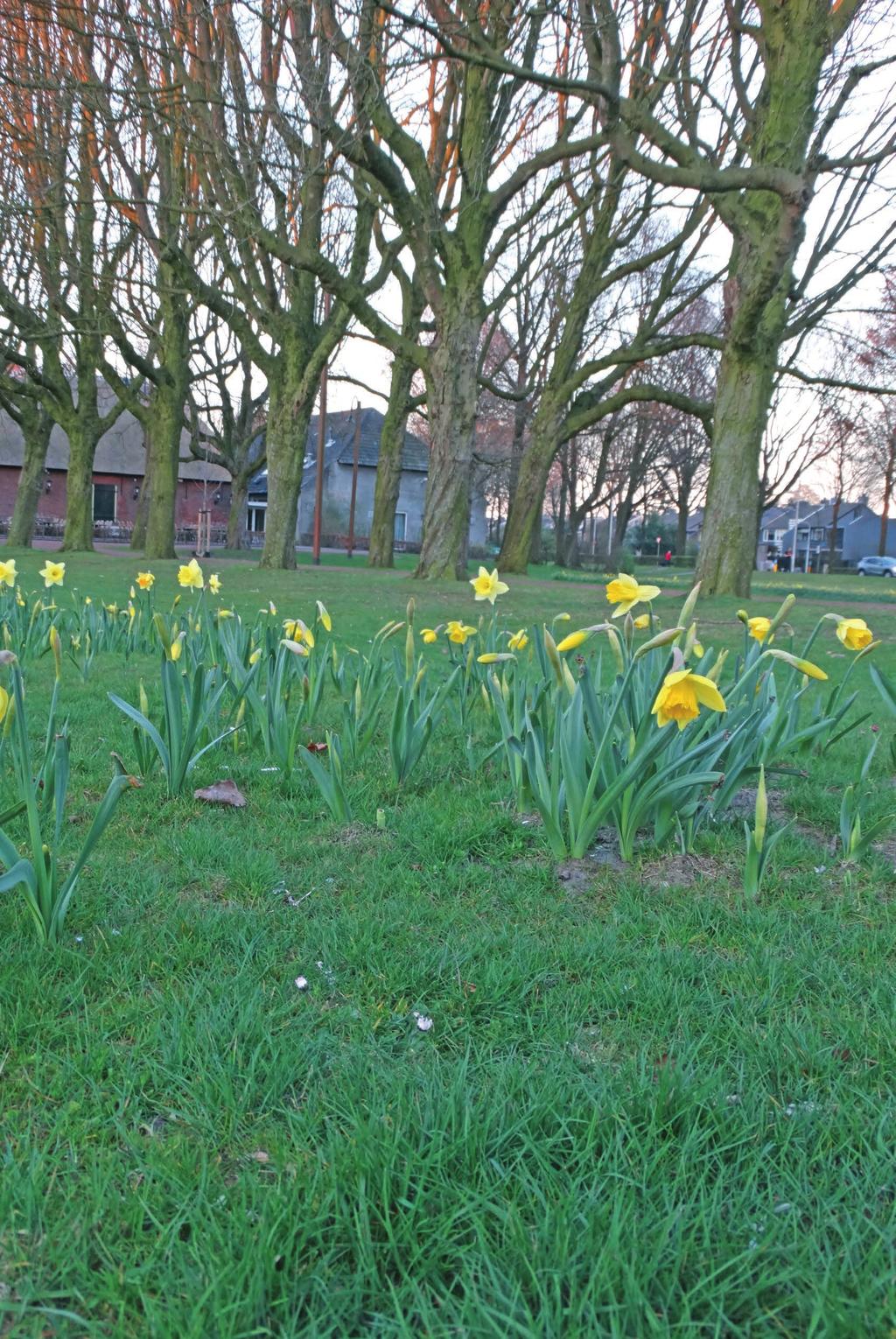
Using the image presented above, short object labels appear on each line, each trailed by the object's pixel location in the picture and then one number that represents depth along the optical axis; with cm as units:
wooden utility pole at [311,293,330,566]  2397
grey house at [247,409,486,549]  4672
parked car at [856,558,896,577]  5031
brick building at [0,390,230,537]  4247
